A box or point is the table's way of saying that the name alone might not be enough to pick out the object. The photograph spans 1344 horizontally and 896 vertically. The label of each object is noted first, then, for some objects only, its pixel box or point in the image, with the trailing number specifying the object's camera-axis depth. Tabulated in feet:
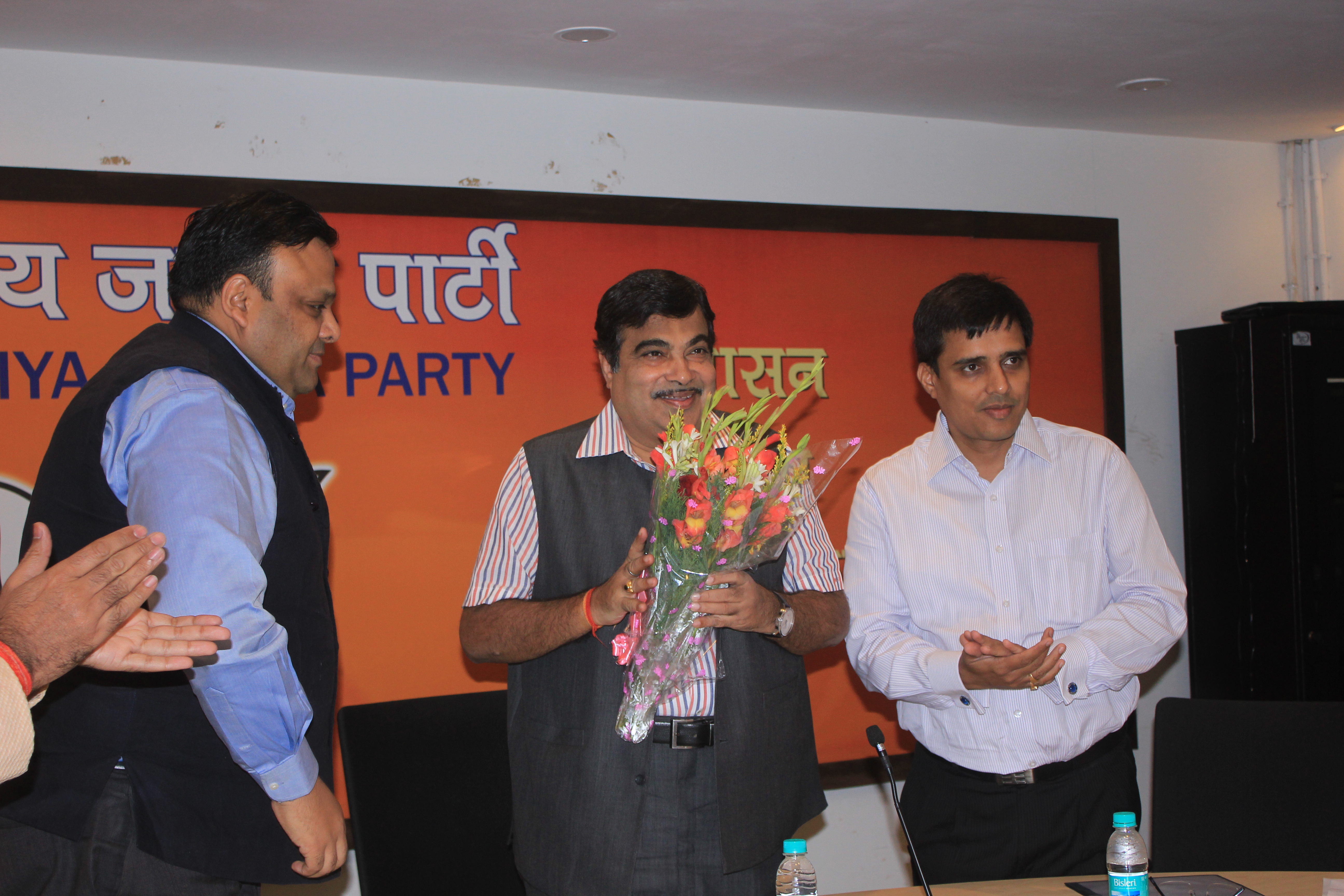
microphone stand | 5.19
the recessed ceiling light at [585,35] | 10.41
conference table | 6.08
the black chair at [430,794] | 7.43
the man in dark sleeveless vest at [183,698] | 5.21
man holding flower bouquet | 6.61
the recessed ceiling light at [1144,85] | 12.42
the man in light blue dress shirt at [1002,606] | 7.30
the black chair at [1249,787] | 7.45
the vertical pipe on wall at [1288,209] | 15.33
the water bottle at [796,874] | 5.30
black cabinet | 13.15
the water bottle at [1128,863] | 5.57
